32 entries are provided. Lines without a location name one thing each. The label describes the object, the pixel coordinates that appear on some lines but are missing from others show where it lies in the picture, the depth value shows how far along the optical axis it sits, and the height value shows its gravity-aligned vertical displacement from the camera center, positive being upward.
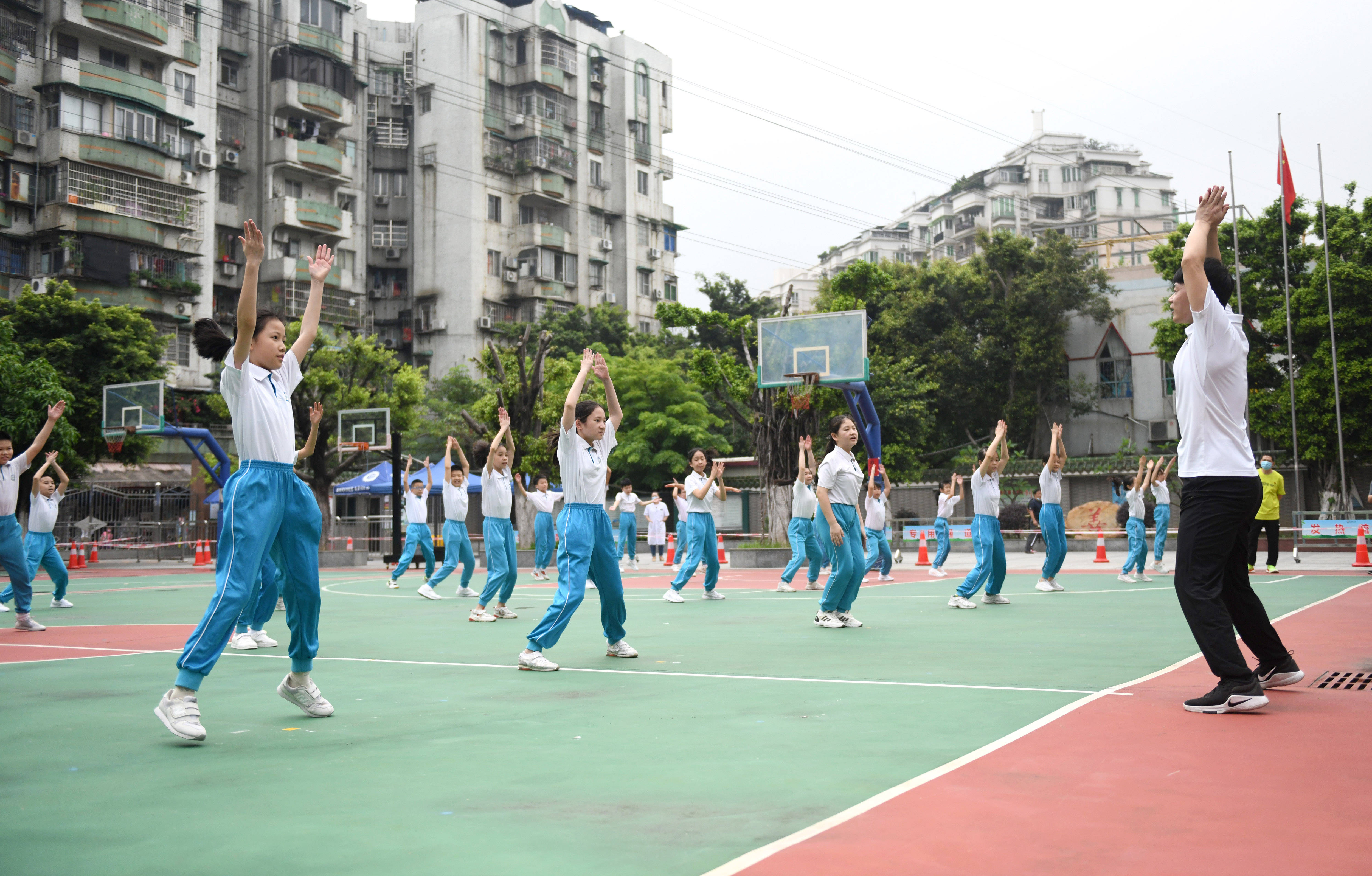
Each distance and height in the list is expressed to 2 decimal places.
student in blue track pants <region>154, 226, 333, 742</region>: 5.48 -0.05
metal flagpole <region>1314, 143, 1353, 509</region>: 27.11 +2.12
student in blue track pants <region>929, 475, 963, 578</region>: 20.06 -0.51
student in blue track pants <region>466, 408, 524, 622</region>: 12.07 -0.34
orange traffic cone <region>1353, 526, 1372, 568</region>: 19.25 -1.12
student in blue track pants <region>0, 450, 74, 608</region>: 14.43 -0.43
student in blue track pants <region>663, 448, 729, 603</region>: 14.77 -0.46
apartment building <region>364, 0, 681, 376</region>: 53.62 +16.27
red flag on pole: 28.94 +8.38
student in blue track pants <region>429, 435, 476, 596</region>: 15.57 -0.49
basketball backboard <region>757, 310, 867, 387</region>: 23.31 +3.25
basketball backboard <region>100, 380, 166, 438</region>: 27.77 +2.44
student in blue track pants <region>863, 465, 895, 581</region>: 18.73 -0.45
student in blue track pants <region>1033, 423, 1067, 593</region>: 14.56 -0.38
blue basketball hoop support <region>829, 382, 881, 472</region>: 23.27 +1.82
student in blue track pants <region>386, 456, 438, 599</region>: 17.61 -0.44
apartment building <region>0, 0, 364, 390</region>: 39.22 +14.05
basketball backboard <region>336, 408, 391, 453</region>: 30.83 +2.09
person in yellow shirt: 17.84 -0.25
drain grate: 6.27 -1.10
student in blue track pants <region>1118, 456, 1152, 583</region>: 16.91 -0.57
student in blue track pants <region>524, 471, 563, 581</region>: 18.20 -0.47
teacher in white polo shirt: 5.55 +0.10
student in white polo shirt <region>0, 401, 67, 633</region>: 11.68 -0.46
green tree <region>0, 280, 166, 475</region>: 32.47 +4.73
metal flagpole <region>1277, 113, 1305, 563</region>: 27.42 +3.79
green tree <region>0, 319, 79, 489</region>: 26.09 +2.62
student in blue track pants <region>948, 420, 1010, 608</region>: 12.32 -0.45
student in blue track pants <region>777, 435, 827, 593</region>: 15.47 -0.54
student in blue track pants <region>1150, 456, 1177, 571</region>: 17.77 -0.23
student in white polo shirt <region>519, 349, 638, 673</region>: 7.62 -0.19
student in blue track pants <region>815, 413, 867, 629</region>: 10.20 -0.23
